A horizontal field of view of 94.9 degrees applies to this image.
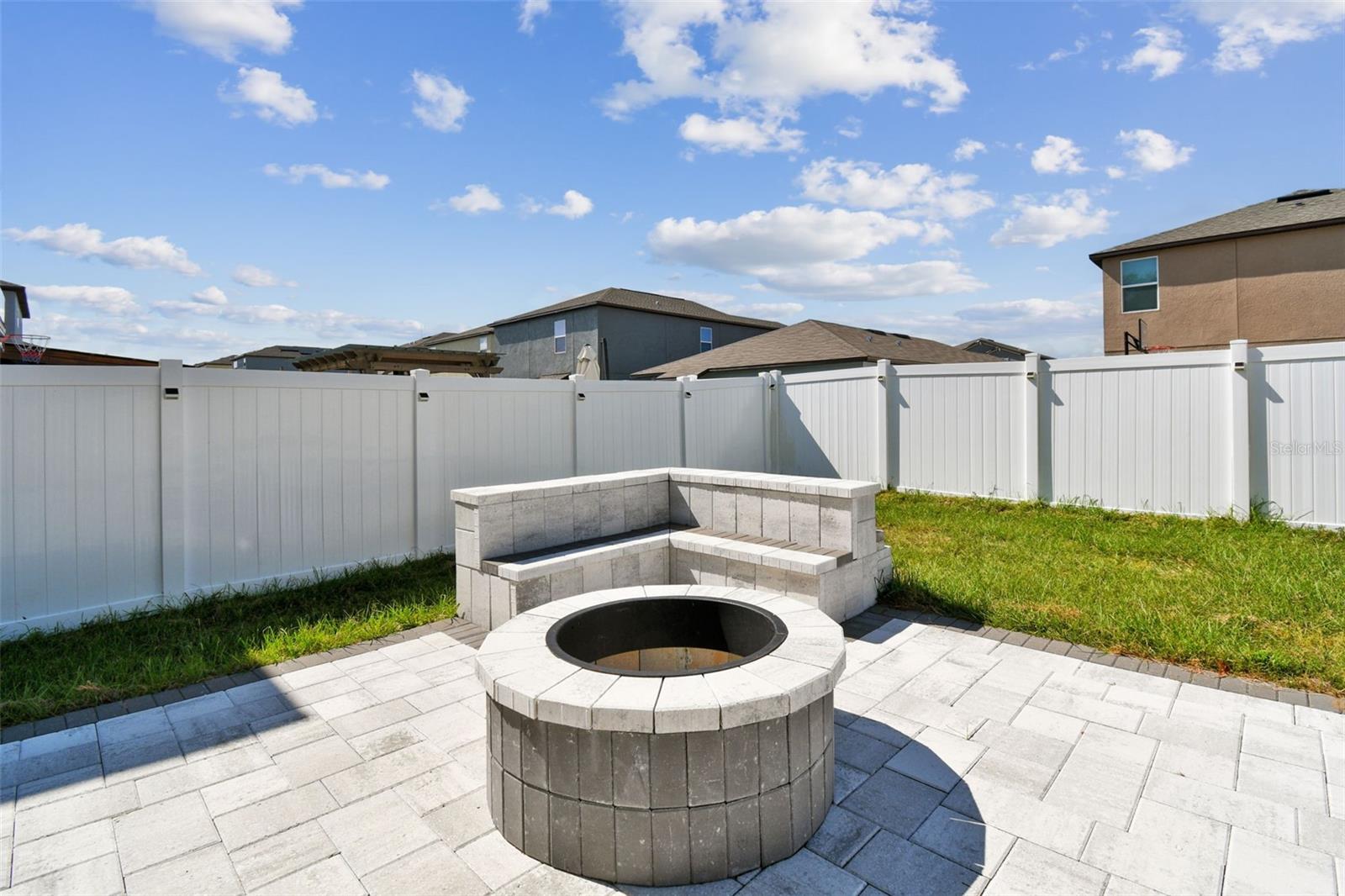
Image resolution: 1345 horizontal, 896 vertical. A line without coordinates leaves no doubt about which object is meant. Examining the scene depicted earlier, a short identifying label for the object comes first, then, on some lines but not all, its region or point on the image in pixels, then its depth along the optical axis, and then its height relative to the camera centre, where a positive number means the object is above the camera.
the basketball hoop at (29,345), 8.86 +1.73
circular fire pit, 2.13 -1.14
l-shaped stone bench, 4.72 -0.82
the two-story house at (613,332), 21.44 +4.21
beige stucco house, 12.34 +3.44
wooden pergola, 13.23 +2.06
